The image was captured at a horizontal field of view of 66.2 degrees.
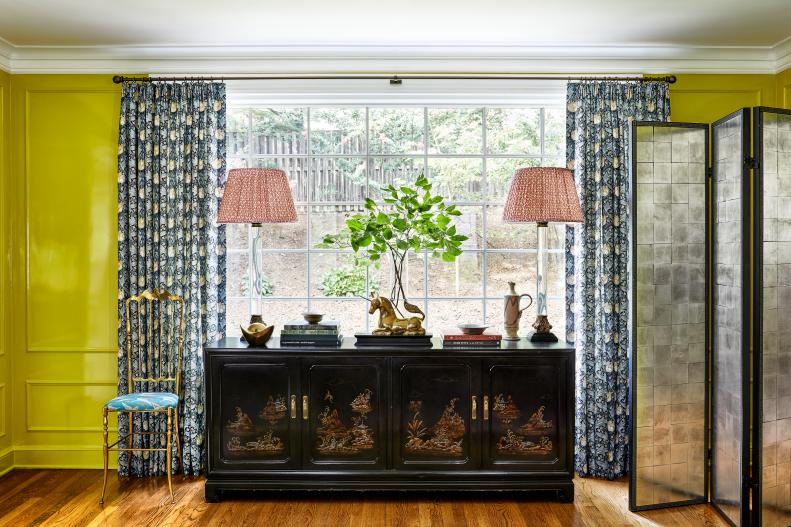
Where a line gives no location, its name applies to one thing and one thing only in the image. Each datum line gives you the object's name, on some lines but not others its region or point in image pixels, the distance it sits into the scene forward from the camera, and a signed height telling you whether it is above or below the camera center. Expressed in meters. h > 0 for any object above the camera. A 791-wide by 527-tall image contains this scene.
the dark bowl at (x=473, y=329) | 3.54 -0.41
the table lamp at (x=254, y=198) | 3.52 +0.37
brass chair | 3.82 -0.55
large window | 4.12 +0.50
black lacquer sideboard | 3.46 -0.91
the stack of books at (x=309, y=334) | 3.53 -0.43
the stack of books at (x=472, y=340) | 3.49 -0.46
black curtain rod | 3.87 +1.18
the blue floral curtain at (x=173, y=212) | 3.87 +0.32
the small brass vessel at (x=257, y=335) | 3.51 -0.43
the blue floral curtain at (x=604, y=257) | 3.84 +0.01
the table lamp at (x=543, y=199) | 3.50 +0.35
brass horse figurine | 3.54 -0.36
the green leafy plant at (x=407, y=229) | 3.60 +0.19
